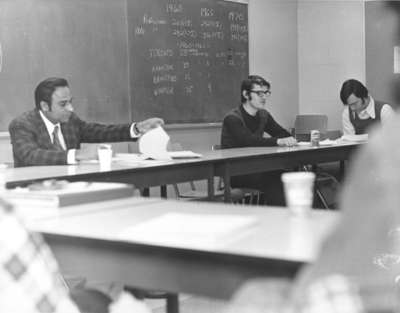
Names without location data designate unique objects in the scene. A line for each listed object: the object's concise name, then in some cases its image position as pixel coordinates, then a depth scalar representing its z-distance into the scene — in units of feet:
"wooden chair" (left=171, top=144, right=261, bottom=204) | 16.58
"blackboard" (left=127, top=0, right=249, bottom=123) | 19.83
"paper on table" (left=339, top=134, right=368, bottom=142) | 19.14
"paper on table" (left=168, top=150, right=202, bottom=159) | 14.10
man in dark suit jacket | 13.17
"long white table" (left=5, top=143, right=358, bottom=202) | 11.14
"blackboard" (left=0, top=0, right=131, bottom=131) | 16.07
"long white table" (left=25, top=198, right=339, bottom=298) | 4.84
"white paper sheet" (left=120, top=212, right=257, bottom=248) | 5.15
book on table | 7.47
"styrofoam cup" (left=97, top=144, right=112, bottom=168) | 12.28
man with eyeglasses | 17.57
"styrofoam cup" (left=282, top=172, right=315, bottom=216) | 5.99
